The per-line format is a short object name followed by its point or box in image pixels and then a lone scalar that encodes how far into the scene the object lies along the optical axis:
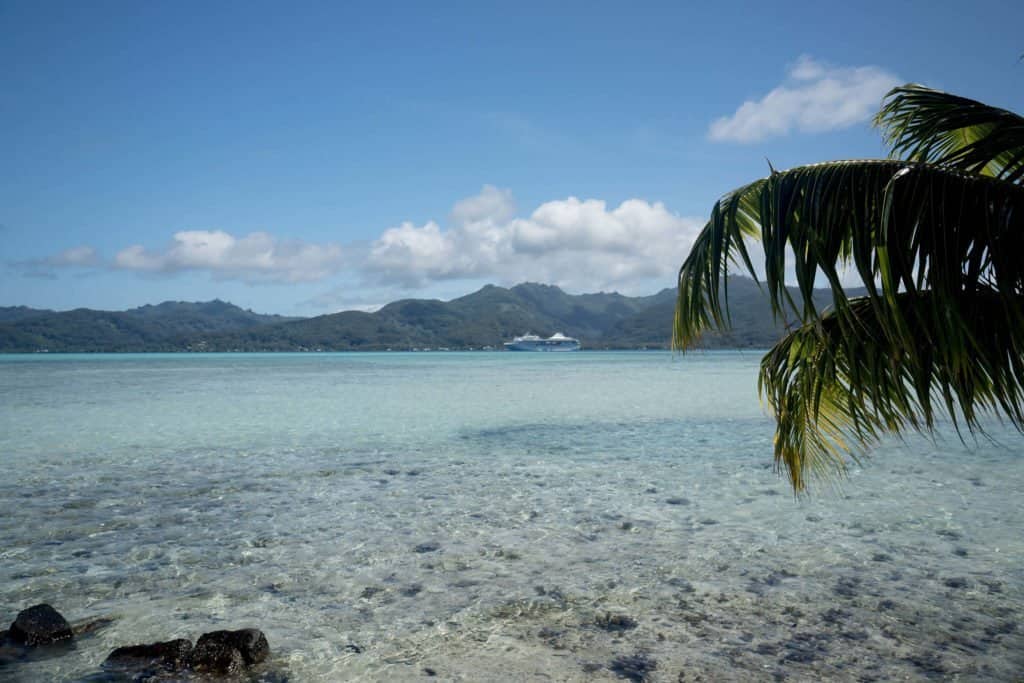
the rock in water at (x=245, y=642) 4.63
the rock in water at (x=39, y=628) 4.91
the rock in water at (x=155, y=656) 4.56
